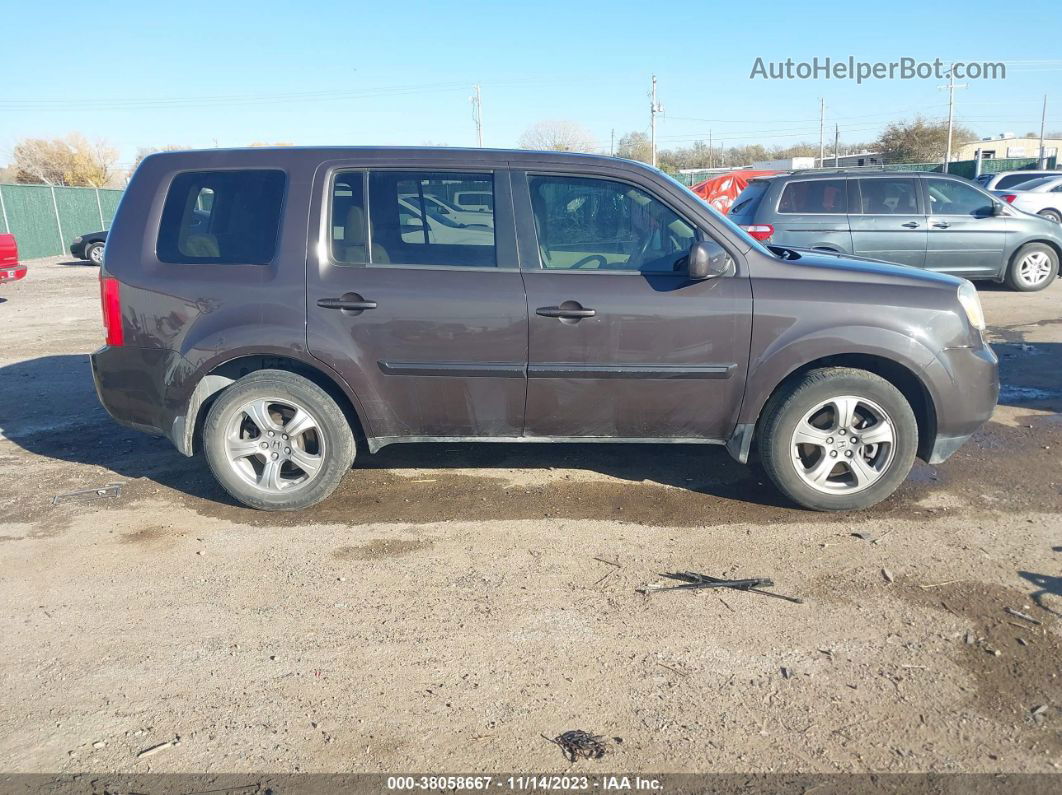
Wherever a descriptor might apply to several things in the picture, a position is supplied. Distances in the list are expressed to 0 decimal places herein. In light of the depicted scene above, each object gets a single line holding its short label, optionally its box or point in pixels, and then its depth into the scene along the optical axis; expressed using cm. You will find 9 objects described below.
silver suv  1134
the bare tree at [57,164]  5112
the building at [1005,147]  6234
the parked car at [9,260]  1328
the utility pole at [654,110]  5609
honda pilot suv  454
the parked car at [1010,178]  2233
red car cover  2239
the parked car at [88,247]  2212
